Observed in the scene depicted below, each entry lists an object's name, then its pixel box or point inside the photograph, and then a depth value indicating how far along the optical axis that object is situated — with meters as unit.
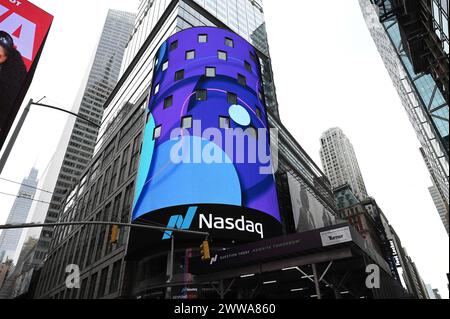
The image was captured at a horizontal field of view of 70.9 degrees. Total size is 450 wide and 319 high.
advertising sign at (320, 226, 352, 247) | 16.66
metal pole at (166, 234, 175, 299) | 23.68
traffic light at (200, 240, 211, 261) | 16.06
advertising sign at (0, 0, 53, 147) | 17.56
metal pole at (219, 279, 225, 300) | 20.72
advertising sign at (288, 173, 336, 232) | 44.02
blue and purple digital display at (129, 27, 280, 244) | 29.14
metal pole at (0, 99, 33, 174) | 11.40
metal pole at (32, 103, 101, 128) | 13.92
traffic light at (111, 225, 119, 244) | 15.37
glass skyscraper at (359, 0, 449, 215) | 21.20
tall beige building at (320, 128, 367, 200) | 196.00
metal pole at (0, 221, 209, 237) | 11.57
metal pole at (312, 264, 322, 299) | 16.58
